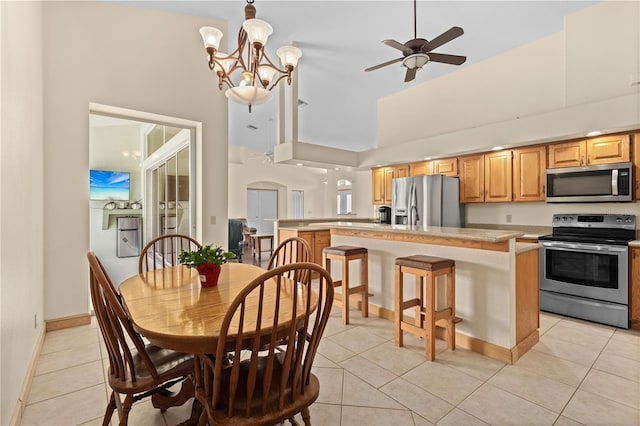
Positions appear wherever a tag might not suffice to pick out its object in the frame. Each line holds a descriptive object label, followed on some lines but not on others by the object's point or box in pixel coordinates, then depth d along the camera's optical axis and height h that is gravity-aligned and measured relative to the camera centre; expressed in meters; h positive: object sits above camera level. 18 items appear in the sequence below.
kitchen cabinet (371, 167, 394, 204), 5.68 +0.54
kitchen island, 2.27 -0.58
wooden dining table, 1.08 -0.42
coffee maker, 5.57 -0.03
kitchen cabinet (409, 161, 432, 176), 4.99 +0.73
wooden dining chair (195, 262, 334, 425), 1.04 -0.59
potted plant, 1.66 -0.27
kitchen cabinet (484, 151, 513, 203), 4.07 +0.48
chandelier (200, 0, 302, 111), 2.14 +1.21
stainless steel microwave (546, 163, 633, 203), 3.15 +0.31
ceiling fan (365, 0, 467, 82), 2.51 +1.42
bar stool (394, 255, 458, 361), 2.28 -0.74
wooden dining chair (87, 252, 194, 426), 1.22 -0.68
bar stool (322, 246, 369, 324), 3.02 -0.59
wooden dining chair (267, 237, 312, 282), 1.91 -0.27
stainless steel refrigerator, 4.48 +0.16
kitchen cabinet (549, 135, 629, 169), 3.21 +0.68
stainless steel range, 2.92 -0.57
